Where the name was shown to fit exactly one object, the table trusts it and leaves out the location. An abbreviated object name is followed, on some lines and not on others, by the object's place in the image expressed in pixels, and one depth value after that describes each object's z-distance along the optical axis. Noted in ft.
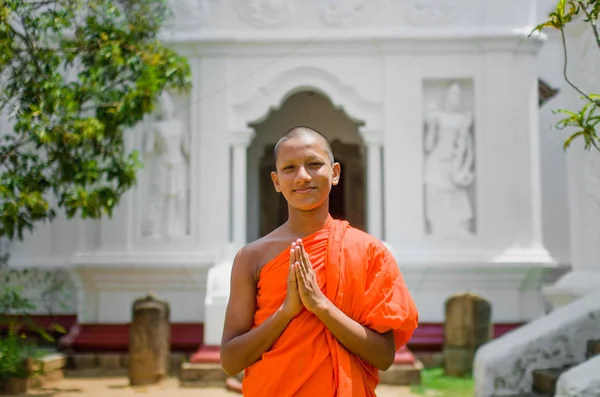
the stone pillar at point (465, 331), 26.27
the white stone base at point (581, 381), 13.26
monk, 6.64
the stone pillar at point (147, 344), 25.39
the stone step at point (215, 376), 24.26
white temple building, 30.27
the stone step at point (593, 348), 17.29
